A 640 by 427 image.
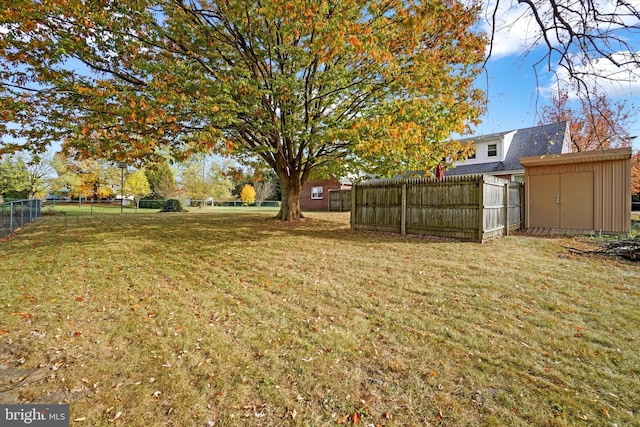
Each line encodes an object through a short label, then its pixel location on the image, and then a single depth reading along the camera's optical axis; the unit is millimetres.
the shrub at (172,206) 24073
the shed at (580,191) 9562
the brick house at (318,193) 25828
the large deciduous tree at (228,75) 6566
